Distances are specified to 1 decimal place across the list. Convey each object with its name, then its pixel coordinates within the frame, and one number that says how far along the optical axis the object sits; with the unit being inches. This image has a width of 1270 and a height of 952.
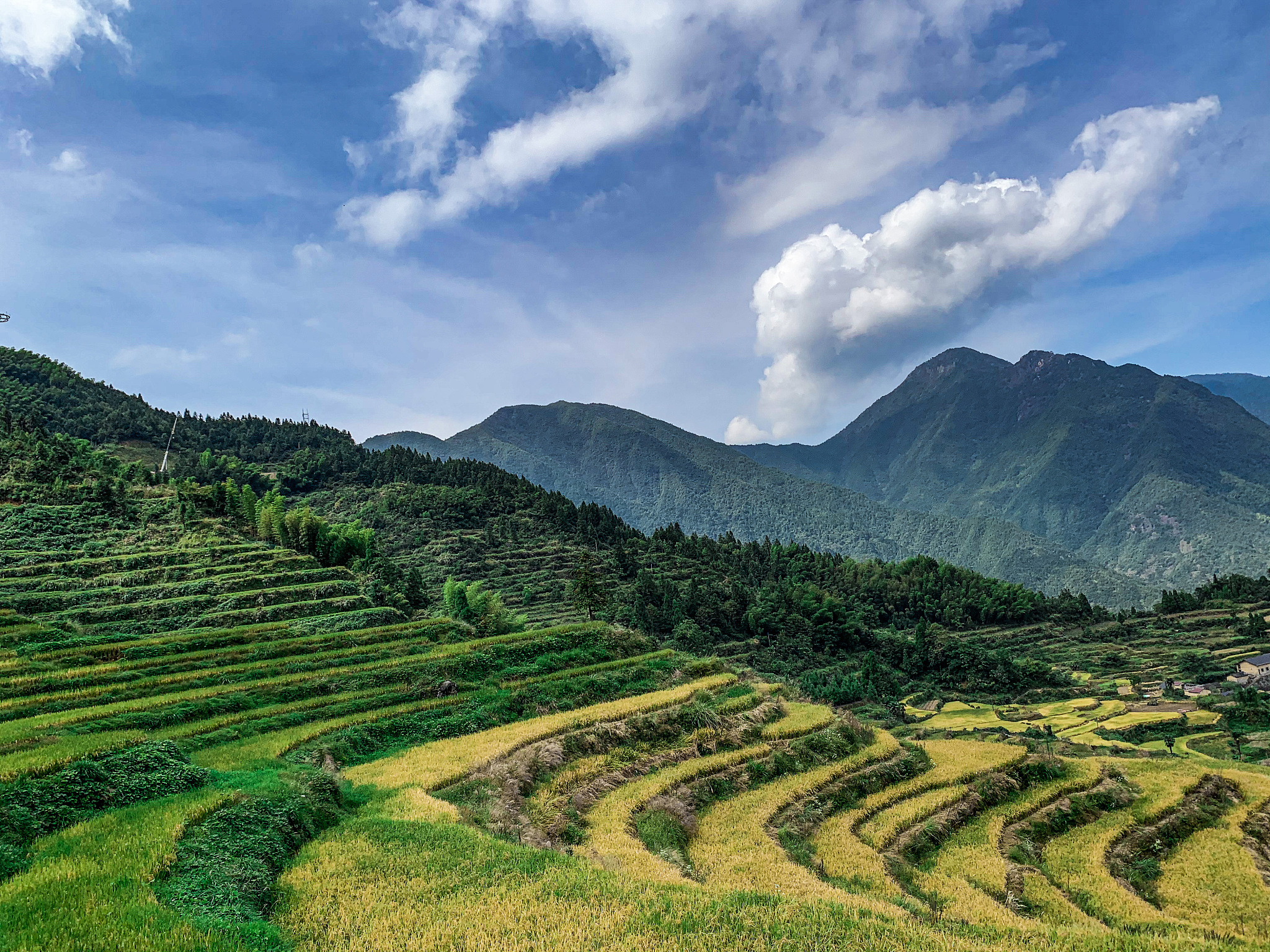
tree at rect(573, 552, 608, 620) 2519.7
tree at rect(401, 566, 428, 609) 2486.5
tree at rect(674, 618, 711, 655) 3486.7
